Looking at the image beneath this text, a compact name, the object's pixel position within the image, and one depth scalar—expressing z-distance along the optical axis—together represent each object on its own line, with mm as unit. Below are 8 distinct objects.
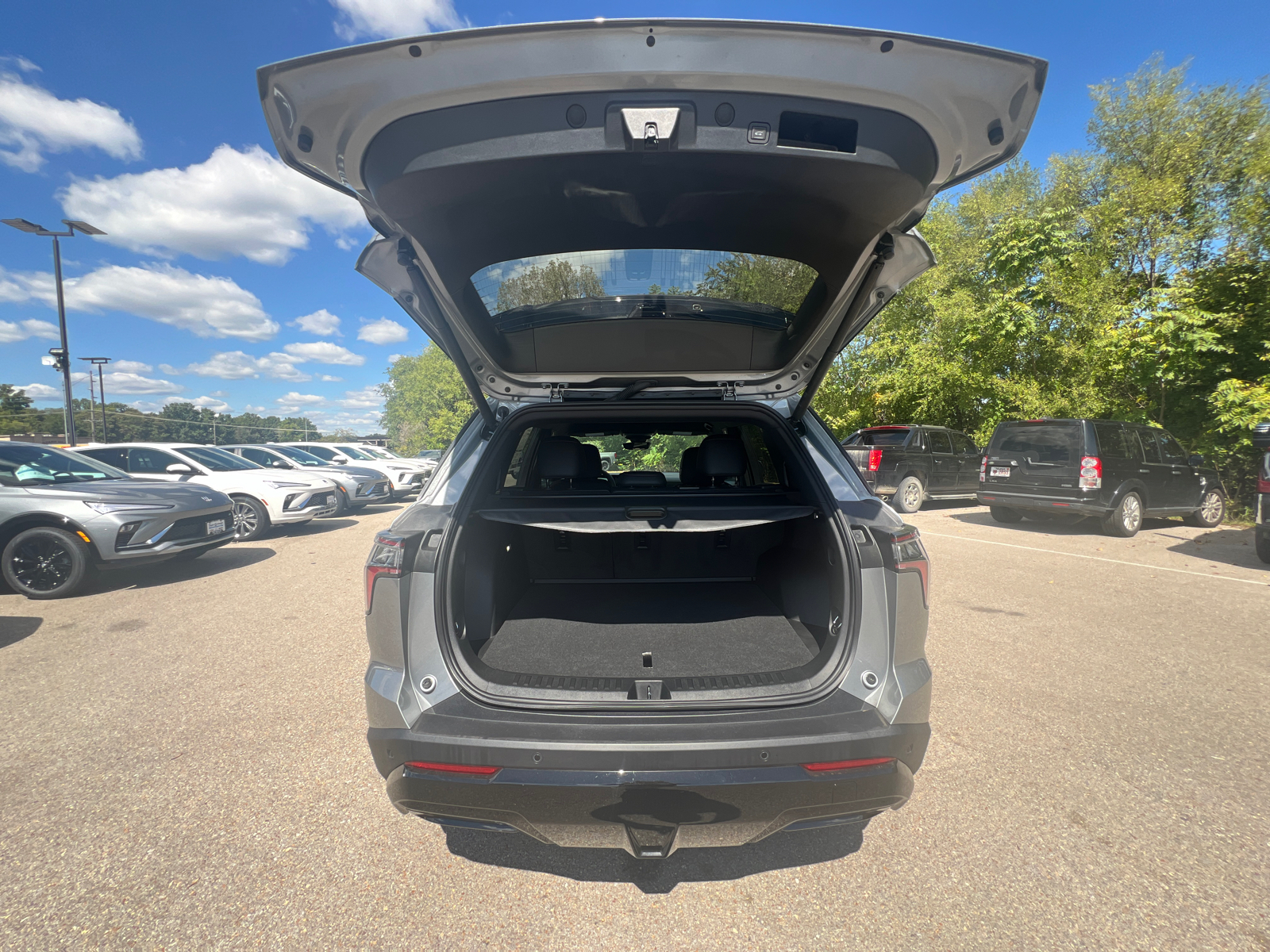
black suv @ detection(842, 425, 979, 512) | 11562
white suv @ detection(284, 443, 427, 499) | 15672
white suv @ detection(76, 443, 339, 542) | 8695
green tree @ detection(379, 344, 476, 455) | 48938
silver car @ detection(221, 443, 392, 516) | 11898
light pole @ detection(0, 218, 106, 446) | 12656
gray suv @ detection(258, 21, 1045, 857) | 1484
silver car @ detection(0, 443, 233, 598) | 5566
